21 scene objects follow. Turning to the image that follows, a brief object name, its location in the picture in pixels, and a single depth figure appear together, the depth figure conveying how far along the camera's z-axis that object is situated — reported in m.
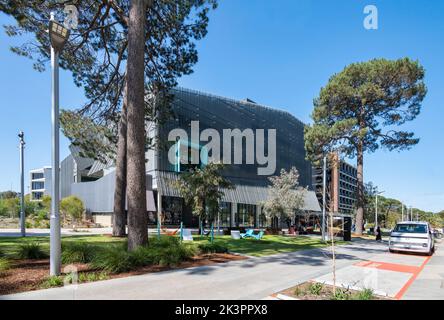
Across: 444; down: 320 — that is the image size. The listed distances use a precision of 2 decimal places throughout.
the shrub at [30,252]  10.05
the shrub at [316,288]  6.58
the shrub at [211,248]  12.26
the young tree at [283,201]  30.02
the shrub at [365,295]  6.05
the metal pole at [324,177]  20.77
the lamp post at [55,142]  7.62
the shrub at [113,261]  8.27
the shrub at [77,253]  9.08
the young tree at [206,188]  18.34
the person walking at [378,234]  24.80
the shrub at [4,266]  7.74
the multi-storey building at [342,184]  73.36
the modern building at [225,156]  34.88
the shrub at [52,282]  6.79
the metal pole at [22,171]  21.72
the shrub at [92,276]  7.40
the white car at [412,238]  15.30
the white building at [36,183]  97.22
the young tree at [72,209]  35.69
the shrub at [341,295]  6.07
